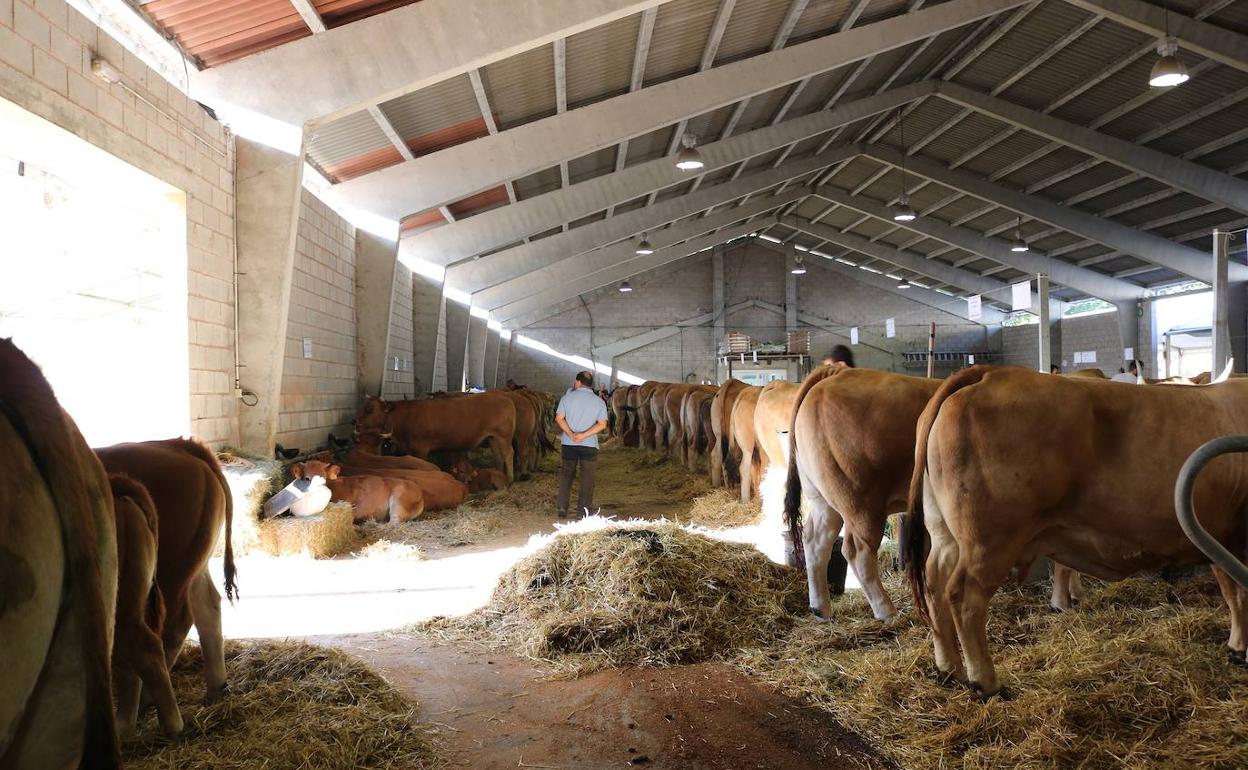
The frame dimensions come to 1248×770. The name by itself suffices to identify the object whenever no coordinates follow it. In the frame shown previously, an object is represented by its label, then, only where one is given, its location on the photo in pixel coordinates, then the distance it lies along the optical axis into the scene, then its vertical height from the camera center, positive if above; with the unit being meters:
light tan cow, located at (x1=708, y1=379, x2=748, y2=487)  11.73 -0.58
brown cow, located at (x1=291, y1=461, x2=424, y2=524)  9.23 -1.23
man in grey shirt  9.85 -0.50
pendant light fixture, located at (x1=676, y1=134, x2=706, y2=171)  12.74 +3.75
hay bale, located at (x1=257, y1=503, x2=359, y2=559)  7.50 -1.36
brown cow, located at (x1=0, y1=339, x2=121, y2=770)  1.46 -0.38
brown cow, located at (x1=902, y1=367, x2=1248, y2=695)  3.60 -0.44
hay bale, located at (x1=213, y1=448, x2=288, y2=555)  7.17 -0.90
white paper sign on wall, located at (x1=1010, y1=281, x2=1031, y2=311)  12.38 +1.42
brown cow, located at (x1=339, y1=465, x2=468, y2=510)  10.07 -1.19
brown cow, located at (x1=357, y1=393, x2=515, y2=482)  12.75 -0.48
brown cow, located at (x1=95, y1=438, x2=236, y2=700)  3.43 -0.58
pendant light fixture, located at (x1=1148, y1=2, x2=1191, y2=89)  10.08 +4.02
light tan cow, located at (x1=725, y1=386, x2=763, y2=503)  10.45 -0.77
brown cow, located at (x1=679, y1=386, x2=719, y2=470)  14.13 -0.60
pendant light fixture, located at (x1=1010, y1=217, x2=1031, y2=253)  22.16 +4.12
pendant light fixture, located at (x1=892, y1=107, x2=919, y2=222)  19.28 +4.64
